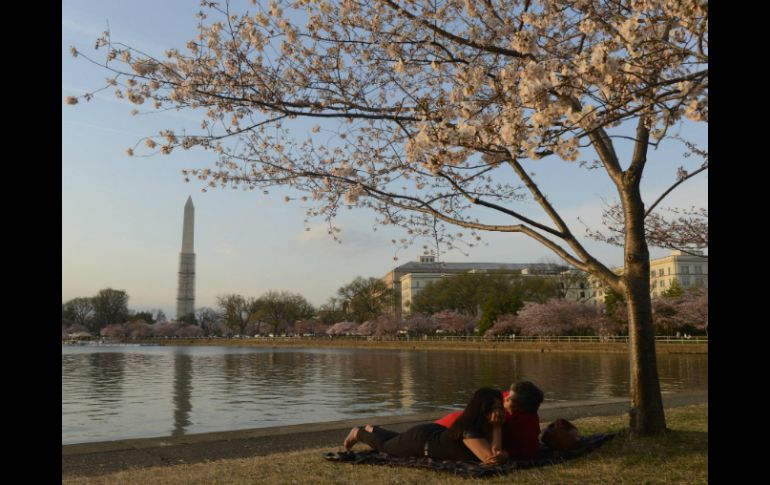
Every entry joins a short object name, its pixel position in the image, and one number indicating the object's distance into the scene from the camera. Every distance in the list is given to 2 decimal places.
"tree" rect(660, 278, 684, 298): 54.95
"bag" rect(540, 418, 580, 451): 5.89
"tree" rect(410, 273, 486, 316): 72.56
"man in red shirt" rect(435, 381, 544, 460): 5.44
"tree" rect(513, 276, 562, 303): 65.62
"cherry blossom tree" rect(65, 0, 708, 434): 4.34
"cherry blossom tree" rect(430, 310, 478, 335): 71.00
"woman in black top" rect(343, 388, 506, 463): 5.15
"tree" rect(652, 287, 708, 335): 42.62
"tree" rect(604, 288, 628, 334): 45.81
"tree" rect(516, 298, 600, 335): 51.78
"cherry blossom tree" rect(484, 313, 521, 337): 55.93
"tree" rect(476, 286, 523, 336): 59.00
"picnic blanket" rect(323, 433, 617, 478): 5.02
